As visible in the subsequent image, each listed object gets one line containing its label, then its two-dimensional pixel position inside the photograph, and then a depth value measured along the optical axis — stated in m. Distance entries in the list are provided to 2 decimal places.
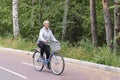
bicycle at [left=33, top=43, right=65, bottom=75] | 13.84
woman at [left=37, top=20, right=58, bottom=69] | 14.38
